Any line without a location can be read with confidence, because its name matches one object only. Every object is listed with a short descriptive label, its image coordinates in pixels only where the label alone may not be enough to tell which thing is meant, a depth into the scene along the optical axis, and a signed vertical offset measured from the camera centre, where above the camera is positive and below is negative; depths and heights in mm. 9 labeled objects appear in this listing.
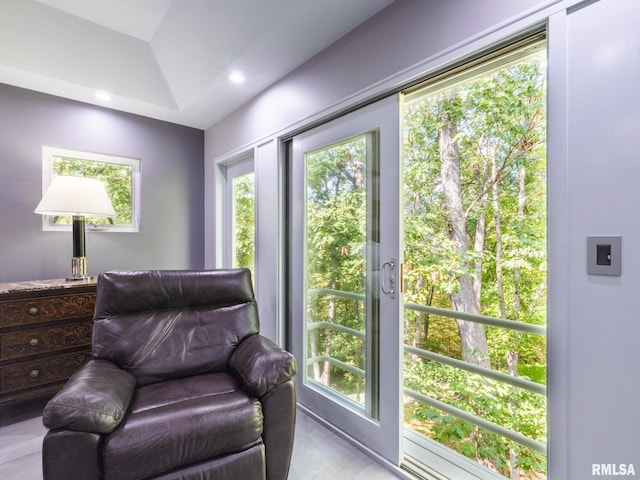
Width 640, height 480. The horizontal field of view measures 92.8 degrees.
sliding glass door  1682 -241
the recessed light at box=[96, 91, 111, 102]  2608 +1238
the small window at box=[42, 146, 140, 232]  2684 +582
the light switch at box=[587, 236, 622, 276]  994 -65
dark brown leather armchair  1133 -719
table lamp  2268 +256
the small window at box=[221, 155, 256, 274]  3008 +254
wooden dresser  2061 -694
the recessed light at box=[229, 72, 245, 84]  2365 +1265
